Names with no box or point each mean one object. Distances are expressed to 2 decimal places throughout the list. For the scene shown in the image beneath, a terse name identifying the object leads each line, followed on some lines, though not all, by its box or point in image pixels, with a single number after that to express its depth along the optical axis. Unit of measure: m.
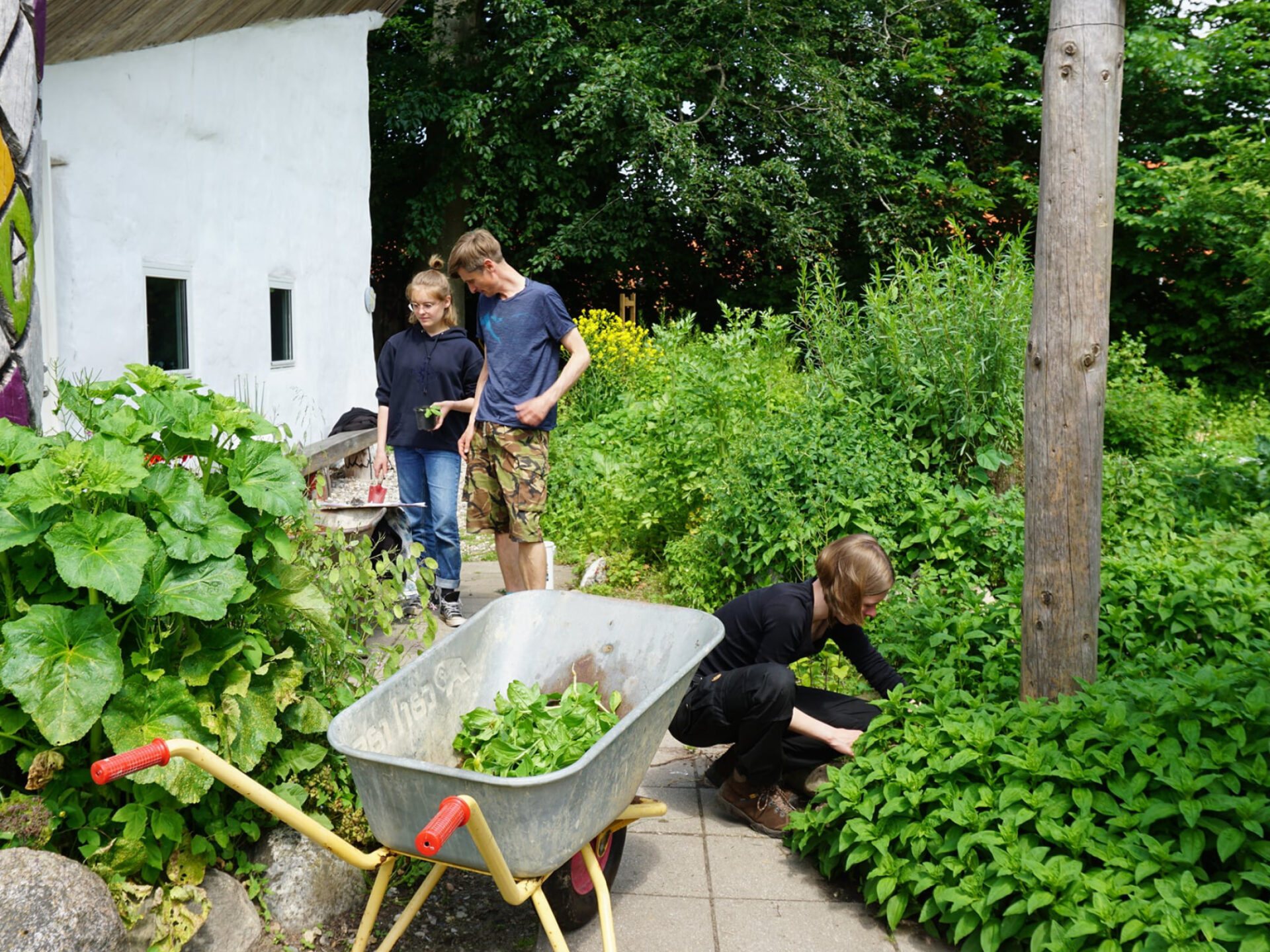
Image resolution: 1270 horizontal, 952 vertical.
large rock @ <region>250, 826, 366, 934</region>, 2.86
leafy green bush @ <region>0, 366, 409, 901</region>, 2.43
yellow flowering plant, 10.02
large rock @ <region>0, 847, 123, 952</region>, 2.19
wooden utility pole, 3.00
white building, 5.88
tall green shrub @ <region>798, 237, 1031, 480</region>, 5.73
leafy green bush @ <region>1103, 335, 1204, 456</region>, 8.03
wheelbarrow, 2.21
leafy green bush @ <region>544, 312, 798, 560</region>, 6.46
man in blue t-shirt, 4.95
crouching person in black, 3.36
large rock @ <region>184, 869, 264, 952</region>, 2.65
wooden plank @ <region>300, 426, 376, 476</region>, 7.58
